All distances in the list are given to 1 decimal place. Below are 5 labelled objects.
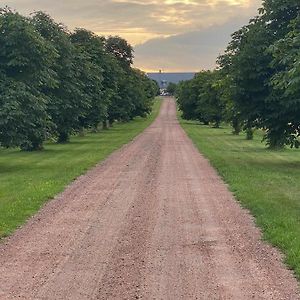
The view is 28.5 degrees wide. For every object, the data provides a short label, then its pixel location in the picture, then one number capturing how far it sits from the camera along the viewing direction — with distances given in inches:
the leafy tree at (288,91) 567.4
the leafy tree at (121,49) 3351.4
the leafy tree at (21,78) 864.9
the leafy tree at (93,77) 1724.9
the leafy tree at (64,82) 1406.3
